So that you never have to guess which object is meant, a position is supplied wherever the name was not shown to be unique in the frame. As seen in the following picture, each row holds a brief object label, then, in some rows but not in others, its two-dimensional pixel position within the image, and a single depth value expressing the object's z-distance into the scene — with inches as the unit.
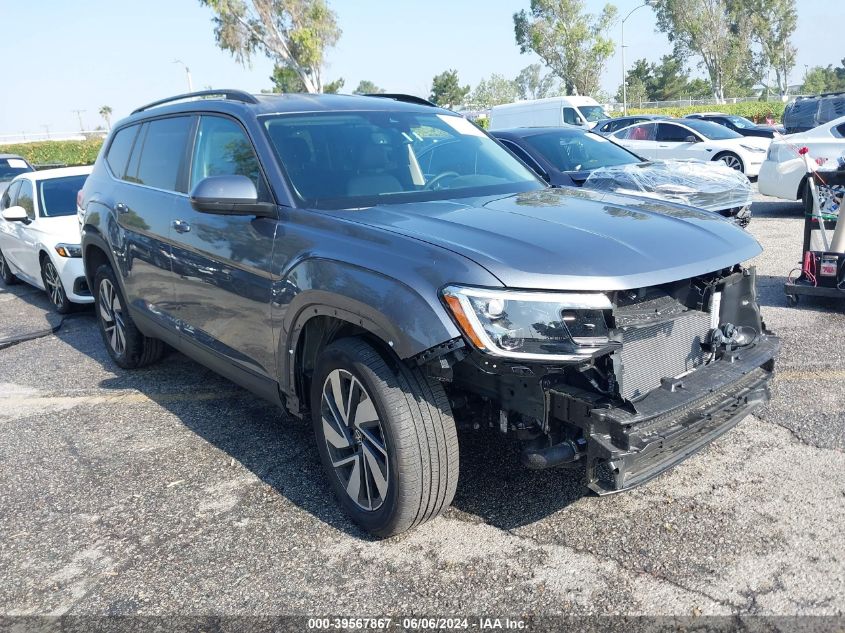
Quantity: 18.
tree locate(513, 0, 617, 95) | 2437.3
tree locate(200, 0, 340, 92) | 1898.4
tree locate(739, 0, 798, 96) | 2625.5
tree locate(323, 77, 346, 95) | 2449.1
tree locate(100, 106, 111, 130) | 3755.4
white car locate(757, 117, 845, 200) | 409.7
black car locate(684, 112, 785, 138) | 746.8
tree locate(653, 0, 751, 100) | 2593.5
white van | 936.3
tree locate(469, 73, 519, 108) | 4262.8
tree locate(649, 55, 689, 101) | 2918.3
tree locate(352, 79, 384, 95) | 3449.8
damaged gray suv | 100.9
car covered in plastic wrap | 283.1
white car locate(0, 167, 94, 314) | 289.6
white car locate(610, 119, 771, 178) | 595.1
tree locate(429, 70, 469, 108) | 2918.3
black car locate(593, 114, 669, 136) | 788.0
